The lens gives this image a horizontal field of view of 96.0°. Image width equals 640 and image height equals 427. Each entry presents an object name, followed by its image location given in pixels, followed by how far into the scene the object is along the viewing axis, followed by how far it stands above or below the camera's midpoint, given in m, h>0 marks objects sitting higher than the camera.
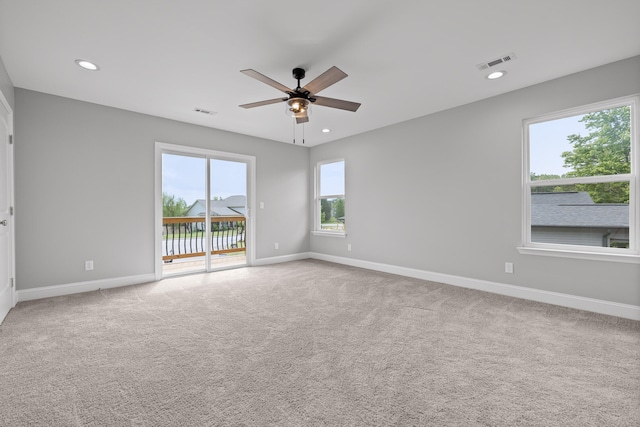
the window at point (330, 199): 5.79 +0.25
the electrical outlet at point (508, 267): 3.51 -0.70
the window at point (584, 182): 2.84 +0.29
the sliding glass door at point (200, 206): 4.62 +0.09
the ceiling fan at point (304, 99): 2.55 +1.09
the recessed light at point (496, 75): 3.01 +1.44
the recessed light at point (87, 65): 2.77 +1.44
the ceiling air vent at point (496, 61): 2.70 +1.44
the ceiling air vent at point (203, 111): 4.05 +1.43
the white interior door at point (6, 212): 2.85 -0.01
